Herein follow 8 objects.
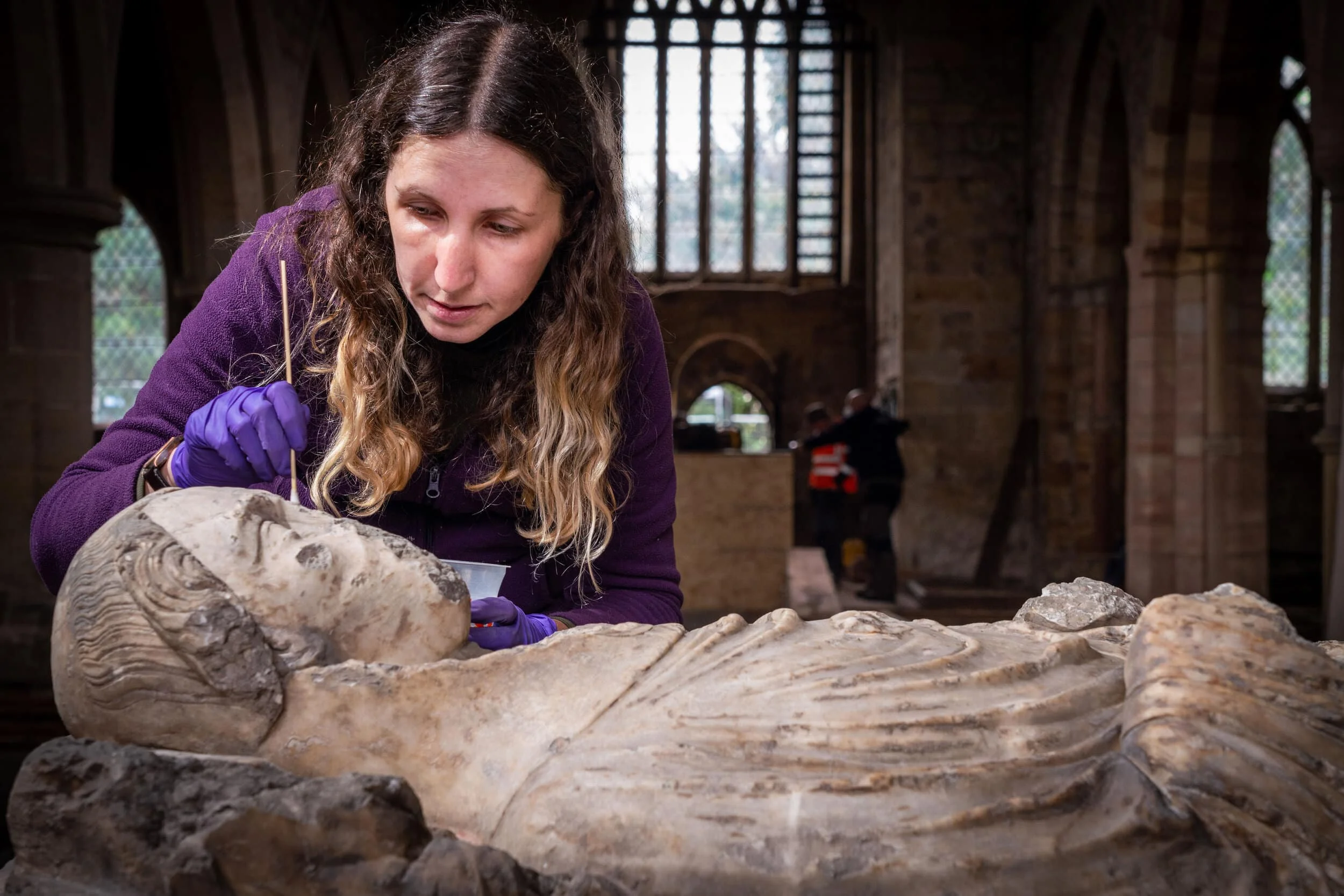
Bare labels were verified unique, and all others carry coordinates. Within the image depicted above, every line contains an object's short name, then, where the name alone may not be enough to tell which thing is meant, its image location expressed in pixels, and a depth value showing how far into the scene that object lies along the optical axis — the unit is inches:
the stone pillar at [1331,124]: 224.7
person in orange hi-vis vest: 426.0
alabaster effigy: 54.0
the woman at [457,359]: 73.4
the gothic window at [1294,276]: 492.1
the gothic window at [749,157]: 696.4
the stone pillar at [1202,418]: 318.3
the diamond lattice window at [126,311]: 546.3
